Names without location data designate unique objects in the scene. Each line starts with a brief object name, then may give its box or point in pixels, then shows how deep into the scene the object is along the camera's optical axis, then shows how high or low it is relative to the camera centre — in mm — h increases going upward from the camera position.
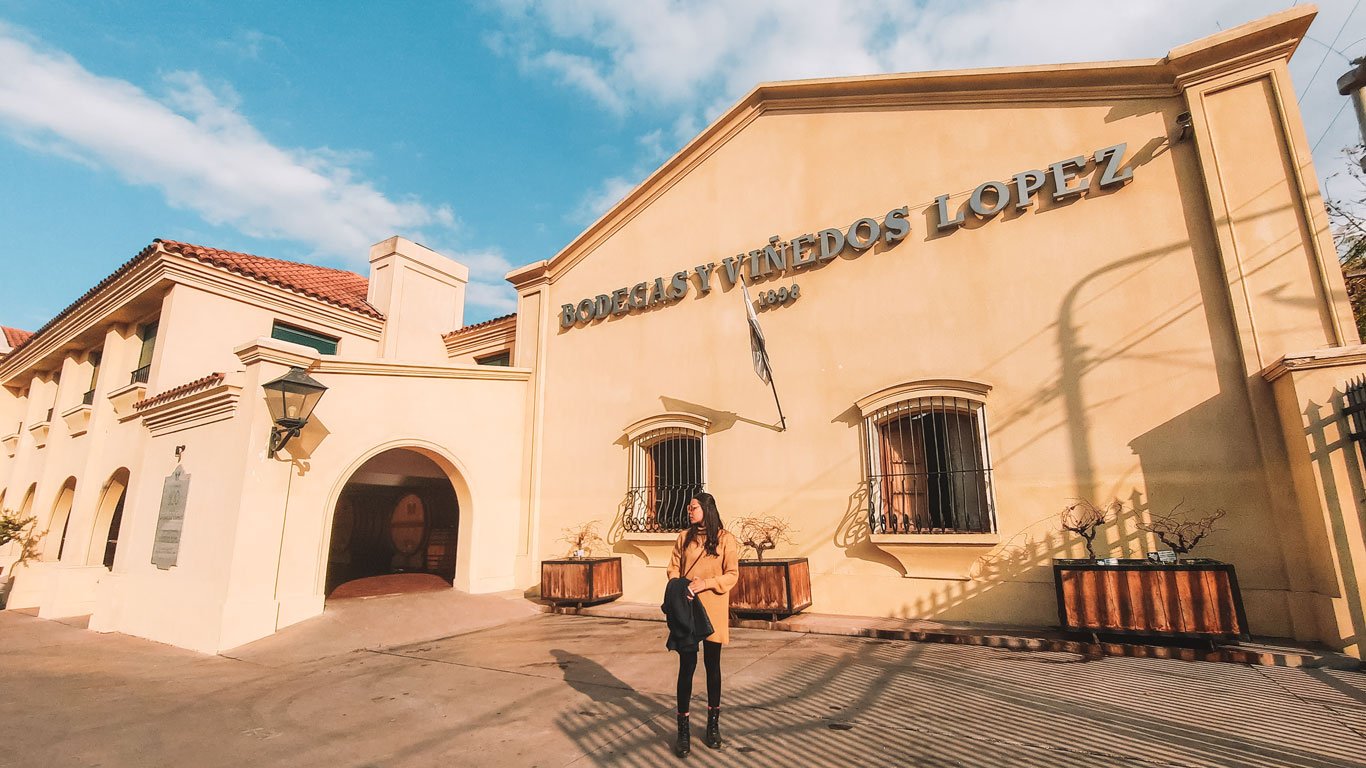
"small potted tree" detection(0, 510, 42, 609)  13591 +36
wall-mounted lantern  8227 +1777
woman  3885 -312
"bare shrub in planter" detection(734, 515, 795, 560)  8375 -65
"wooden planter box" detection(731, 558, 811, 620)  7680 -758
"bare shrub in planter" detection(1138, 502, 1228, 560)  6098 -45
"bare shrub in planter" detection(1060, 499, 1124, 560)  6523 +84
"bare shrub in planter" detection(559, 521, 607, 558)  10320 -146
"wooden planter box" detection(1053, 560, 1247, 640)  5434 -686
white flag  8430 +2479
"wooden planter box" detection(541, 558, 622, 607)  9383 -766
